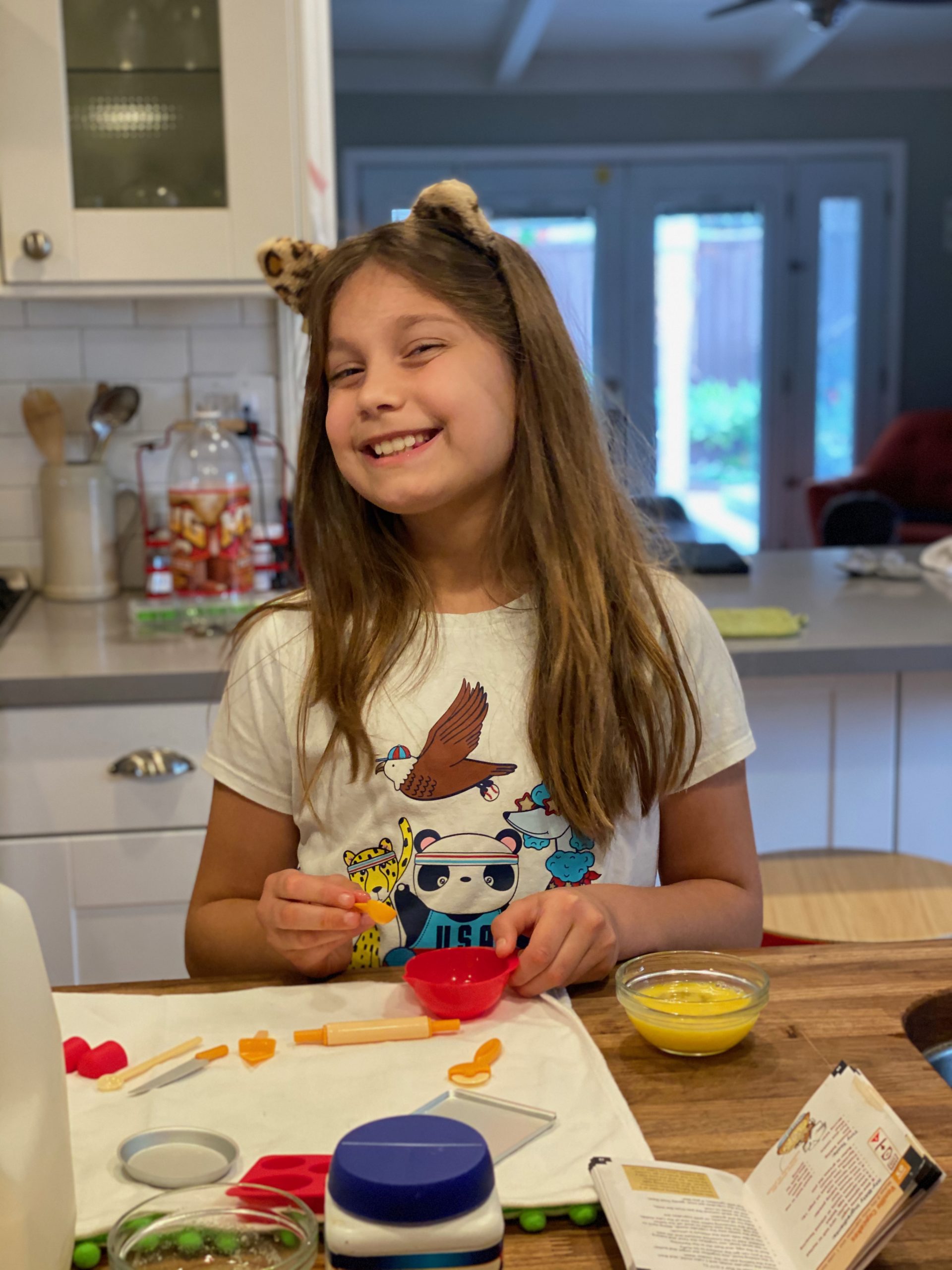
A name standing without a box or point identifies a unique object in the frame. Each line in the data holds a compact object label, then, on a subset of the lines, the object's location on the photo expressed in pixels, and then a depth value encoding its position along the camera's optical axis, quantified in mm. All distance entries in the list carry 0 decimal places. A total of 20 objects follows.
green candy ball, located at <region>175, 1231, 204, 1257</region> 583
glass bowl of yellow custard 801
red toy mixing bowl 863
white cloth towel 696
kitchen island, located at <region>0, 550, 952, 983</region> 1944
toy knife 789
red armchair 6805
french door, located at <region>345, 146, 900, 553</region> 7309
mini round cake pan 686
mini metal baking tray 720
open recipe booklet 587
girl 1105
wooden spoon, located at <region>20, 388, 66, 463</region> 2420
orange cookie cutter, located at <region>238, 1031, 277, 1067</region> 812
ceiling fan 4266
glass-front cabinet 2156
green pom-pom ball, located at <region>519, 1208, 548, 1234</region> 652
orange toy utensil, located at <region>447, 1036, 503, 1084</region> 786
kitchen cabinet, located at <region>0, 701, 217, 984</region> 1948
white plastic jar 509
